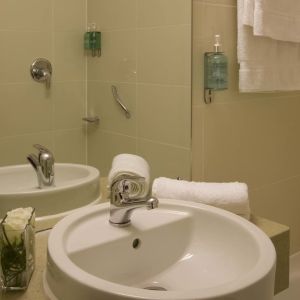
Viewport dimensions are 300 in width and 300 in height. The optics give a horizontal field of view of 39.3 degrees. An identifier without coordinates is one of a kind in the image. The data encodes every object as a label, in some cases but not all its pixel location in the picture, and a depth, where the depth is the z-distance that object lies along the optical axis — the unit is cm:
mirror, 123
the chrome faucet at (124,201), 105
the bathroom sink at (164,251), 84
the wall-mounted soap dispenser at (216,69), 148
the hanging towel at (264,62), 151
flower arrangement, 89
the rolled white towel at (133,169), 112
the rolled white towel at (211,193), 124
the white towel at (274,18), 146
